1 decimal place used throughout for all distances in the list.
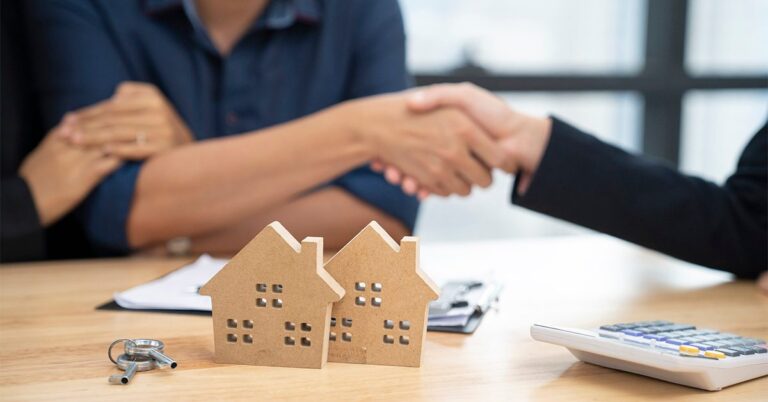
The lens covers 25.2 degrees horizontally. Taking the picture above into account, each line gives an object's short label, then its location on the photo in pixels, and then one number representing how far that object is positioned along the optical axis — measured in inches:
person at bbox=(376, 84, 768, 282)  58.1
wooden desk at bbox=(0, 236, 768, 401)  43.0
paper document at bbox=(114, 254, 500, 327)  49.2
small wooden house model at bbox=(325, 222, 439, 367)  44.6
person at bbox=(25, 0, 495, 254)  64.6
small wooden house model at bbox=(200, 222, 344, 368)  44.2
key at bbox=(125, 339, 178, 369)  44.3
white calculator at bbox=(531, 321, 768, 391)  42.9
